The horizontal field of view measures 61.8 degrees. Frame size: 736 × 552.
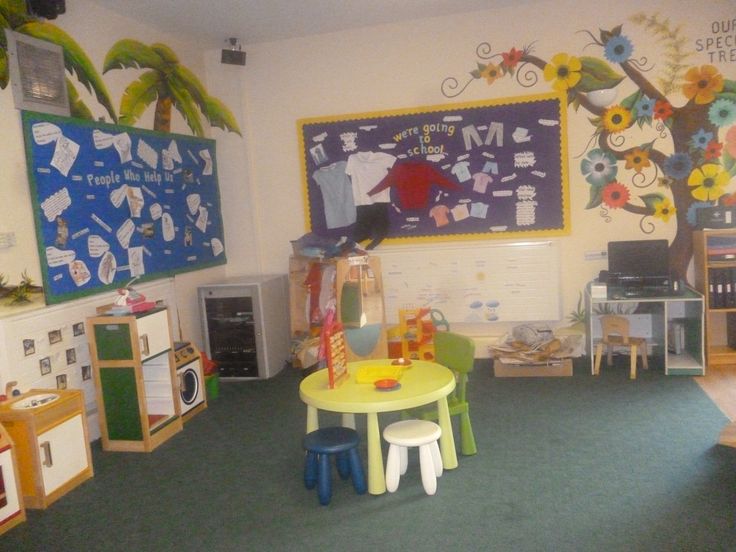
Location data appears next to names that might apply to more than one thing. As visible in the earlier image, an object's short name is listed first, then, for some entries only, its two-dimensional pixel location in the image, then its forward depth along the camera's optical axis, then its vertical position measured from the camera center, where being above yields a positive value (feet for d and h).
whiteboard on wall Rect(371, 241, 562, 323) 17.57 -2.47
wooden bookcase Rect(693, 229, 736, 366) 15.64 -2.48
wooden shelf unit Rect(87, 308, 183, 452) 12.48 -3.13
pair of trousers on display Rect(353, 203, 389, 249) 18.34 -0.60
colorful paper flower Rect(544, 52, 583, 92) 16.84 +3.21
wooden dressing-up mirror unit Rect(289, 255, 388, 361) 16.88 -2.74
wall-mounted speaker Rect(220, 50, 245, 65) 17.62 +4.44
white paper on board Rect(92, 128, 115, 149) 13.89 +1.90
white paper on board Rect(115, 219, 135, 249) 14.66 -0.28
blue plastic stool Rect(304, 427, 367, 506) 9.91 -4.21
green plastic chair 11.32 -3.61
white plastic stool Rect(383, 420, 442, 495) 9.94 -4.09
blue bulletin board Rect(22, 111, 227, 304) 12.56 +0.43
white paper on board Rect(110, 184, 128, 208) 14.47 +0.62
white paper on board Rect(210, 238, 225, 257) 18.89 -1.00
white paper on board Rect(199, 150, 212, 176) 18.51 +1.62
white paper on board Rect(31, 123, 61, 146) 12.28 +1.89
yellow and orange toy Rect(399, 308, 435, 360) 17.04 -3.70
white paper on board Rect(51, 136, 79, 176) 12.78 +1.48
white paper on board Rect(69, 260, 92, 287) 13.15 -1.04
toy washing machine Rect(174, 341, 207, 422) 14.24 -3.84
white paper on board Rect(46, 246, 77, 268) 12.54 -0.64
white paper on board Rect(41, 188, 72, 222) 12.50 +0.46
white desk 15.38 -3.71
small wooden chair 15.60 -3.97
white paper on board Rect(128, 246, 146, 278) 14.99 -1.02
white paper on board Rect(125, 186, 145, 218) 15.05 +0.49
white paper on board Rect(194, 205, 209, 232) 18.13 -0.14
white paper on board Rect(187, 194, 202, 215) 17.72 +0.39
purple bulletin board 17.30 +0.77
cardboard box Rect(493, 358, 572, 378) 16.02 -4.66
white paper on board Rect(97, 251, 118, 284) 13.98 -1.06
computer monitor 16.01 -2.13
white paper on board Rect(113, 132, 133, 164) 14.65 +1.79
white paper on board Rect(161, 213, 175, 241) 16.43 -0.25
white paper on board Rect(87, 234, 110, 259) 13.69 -0.52
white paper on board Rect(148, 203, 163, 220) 15.94 +0.21
